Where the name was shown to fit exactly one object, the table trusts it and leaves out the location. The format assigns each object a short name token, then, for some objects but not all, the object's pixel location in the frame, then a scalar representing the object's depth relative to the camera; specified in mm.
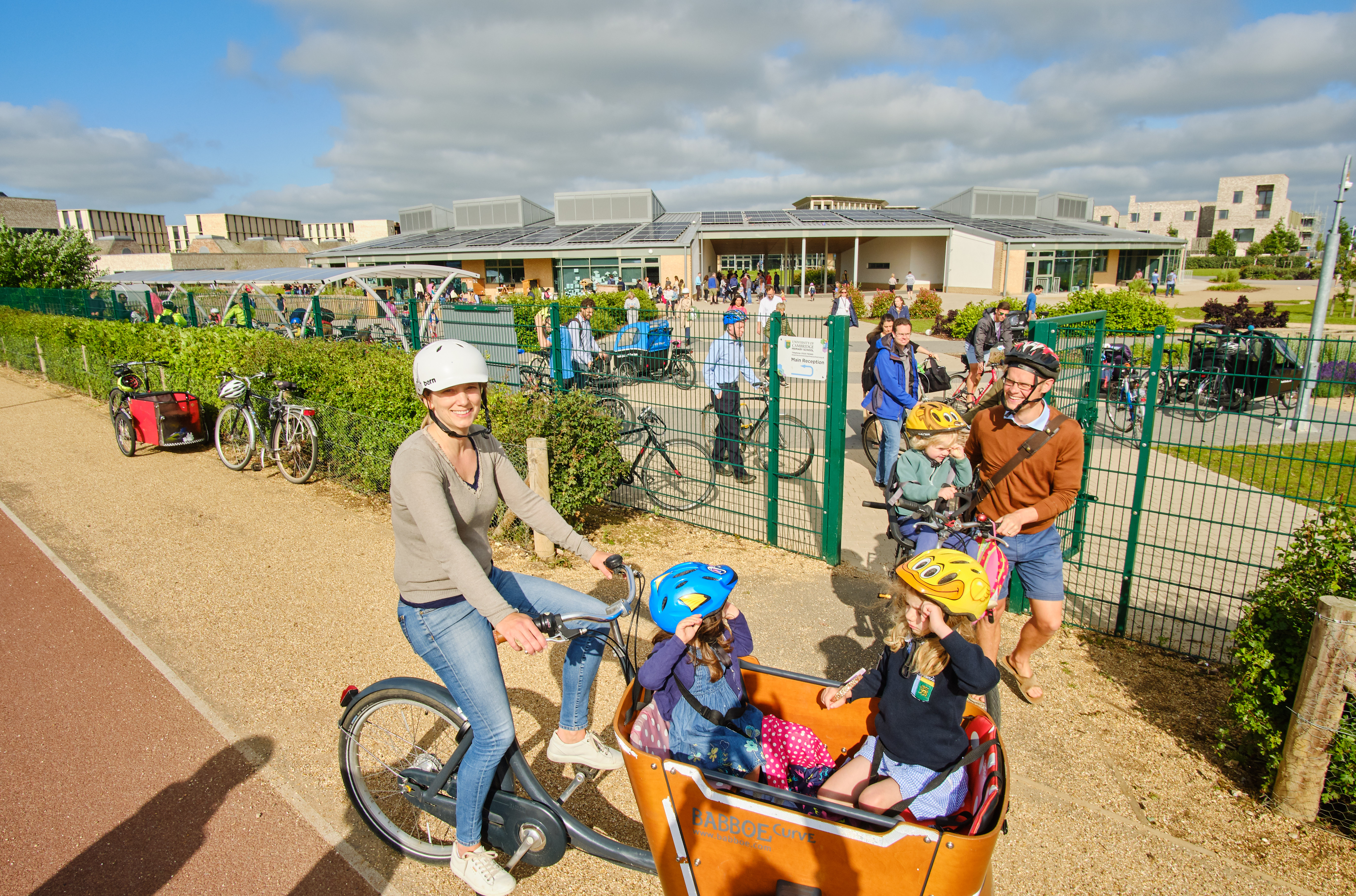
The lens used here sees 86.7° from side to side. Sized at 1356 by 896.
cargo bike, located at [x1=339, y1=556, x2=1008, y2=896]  1979
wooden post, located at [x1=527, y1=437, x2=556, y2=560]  5590
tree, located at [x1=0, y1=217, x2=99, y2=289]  23219
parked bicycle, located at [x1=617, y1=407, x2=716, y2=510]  6453
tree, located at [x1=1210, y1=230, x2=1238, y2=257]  68688
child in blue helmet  2395
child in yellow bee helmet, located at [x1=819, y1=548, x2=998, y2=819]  2346
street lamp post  10711
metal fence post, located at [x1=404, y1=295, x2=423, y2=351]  8969
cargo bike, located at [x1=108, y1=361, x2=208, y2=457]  8758
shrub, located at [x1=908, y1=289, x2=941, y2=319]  27719
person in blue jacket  6660
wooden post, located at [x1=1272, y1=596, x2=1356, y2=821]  2785
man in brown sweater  3561
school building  36719
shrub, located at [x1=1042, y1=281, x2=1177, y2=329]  18516
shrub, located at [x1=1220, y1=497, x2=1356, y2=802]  3061
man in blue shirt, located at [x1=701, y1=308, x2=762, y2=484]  6262
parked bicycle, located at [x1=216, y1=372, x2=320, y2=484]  7816
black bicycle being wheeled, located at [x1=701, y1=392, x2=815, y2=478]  5793
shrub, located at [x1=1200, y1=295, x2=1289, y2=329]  14820
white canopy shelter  16109
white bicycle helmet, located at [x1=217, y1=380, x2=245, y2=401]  8117
